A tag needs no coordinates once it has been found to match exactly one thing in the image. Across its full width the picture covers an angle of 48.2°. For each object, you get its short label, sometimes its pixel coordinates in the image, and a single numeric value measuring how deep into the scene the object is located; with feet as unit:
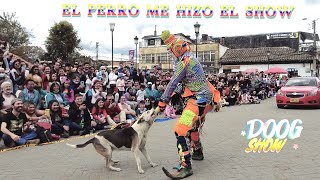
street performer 18.21
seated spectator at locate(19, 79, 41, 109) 31.91
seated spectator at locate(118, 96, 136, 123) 39.30
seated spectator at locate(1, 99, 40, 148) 26.48
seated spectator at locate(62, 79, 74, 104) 36.00
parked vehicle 50.90
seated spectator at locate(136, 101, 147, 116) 44.11
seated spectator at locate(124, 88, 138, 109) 43.78
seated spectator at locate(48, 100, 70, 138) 31.19
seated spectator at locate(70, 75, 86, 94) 39.24
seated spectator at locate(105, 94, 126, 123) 36.79
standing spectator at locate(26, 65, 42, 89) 34.62
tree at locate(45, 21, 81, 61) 142.61
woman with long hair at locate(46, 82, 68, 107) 34.17
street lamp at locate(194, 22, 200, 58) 72.64
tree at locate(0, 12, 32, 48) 129.86
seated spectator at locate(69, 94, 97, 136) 33.06
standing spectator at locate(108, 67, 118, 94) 43.89
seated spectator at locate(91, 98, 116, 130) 34.99
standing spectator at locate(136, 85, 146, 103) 45.98
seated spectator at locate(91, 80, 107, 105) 37.37
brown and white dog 19.40
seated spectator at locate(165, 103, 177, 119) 44.12
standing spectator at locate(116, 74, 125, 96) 45.19
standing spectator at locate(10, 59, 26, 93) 35.21
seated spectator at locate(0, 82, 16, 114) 28.91
